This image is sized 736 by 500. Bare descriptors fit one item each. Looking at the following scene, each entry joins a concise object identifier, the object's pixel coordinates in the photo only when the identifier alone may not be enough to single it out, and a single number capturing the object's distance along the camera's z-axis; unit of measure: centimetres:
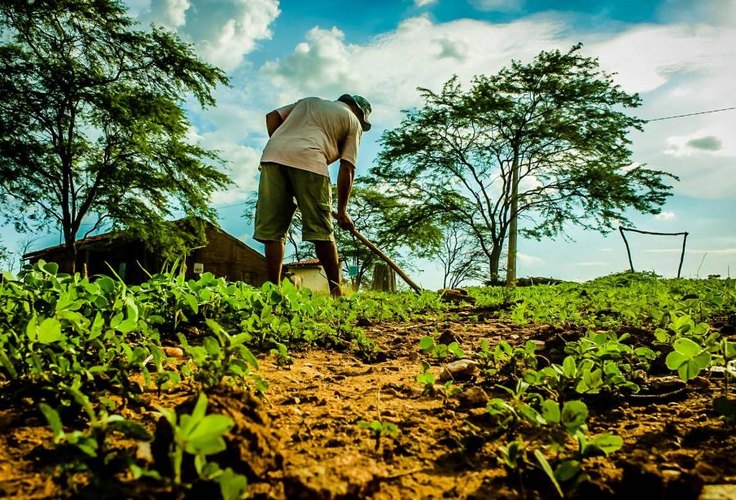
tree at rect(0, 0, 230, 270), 1636
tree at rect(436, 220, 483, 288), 3325
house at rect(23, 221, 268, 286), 2564
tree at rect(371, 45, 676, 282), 2006
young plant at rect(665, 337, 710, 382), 116
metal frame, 1312
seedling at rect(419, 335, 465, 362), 154
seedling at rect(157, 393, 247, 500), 63
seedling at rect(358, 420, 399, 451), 100
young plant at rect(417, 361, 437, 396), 132
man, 451
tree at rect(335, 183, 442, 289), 2501
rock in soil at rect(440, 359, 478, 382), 169
